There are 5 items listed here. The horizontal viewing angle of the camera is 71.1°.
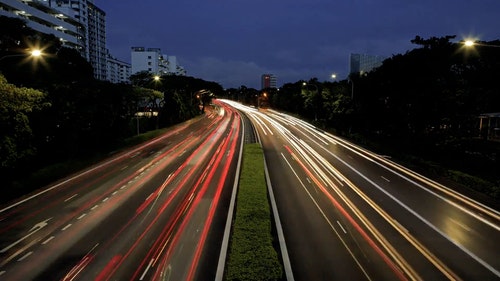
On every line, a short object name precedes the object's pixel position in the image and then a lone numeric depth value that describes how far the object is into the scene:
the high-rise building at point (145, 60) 186.12
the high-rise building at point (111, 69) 186.89
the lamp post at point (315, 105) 78.00
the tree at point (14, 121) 20.97
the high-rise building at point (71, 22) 72.56
